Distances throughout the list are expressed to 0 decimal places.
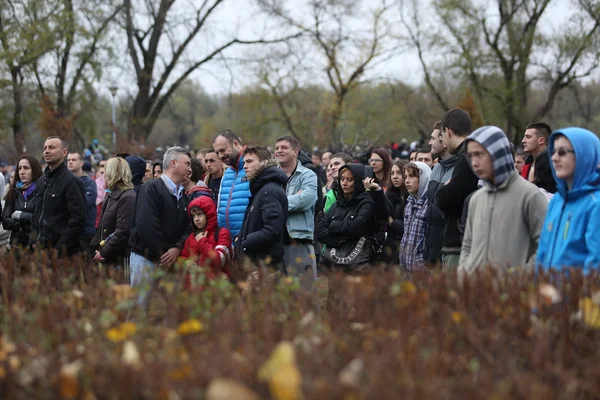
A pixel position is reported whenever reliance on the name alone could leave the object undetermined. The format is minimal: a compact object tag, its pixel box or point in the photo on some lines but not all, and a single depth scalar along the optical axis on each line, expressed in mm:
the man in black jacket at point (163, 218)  6477
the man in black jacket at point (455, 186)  5430
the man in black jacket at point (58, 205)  7777
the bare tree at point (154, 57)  27359
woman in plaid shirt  7254
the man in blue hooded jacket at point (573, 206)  4262
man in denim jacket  6898
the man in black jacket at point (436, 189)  6156
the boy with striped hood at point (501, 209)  4664
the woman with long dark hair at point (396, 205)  8320
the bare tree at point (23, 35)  21000
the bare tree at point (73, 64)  23953
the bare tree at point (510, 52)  31703
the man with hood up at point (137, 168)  8922
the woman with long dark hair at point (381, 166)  9289
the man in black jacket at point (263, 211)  6301
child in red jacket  6617
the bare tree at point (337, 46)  28328
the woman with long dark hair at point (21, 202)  8656
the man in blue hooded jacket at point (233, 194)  7047
